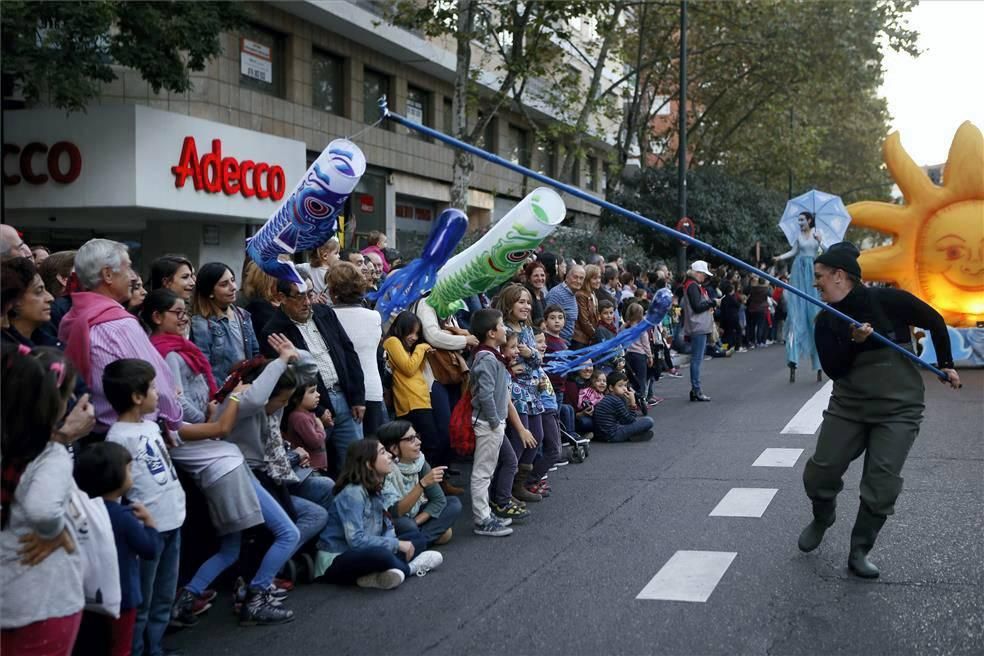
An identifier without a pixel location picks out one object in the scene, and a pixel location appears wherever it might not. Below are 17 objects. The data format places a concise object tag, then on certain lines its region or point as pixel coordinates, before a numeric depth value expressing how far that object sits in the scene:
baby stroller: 10.74
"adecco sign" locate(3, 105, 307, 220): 17.47
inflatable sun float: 17.55
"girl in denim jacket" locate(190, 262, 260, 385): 6.79
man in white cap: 15.25
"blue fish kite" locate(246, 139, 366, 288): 6.84
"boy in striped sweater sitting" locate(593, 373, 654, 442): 11.77
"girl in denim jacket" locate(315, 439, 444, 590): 6.51
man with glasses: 7.23
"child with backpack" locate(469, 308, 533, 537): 7.84
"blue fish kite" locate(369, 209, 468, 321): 8.48
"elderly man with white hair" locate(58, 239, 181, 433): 5.26
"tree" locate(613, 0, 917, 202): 31.05
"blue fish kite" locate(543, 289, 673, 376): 10.45
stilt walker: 16.98
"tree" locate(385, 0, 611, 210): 20.05
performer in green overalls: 6.53
